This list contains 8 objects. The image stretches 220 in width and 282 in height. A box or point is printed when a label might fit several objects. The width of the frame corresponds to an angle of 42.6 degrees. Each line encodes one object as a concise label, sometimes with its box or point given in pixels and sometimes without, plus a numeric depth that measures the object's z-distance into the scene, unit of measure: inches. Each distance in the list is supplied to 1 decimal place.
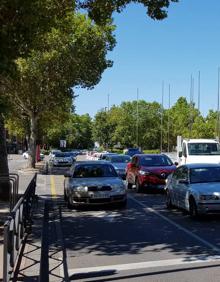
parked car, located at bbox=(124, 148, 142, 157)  1170.6
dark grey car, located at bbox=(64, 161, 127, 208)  322.2
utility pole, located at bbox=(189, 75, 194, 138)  1811.4
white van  501.5
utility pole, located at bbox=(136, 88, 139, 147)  2032.1
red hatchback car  432.8
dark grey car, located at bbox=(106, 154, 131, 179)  576.6
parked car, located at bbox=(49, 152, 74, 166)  1063.3
